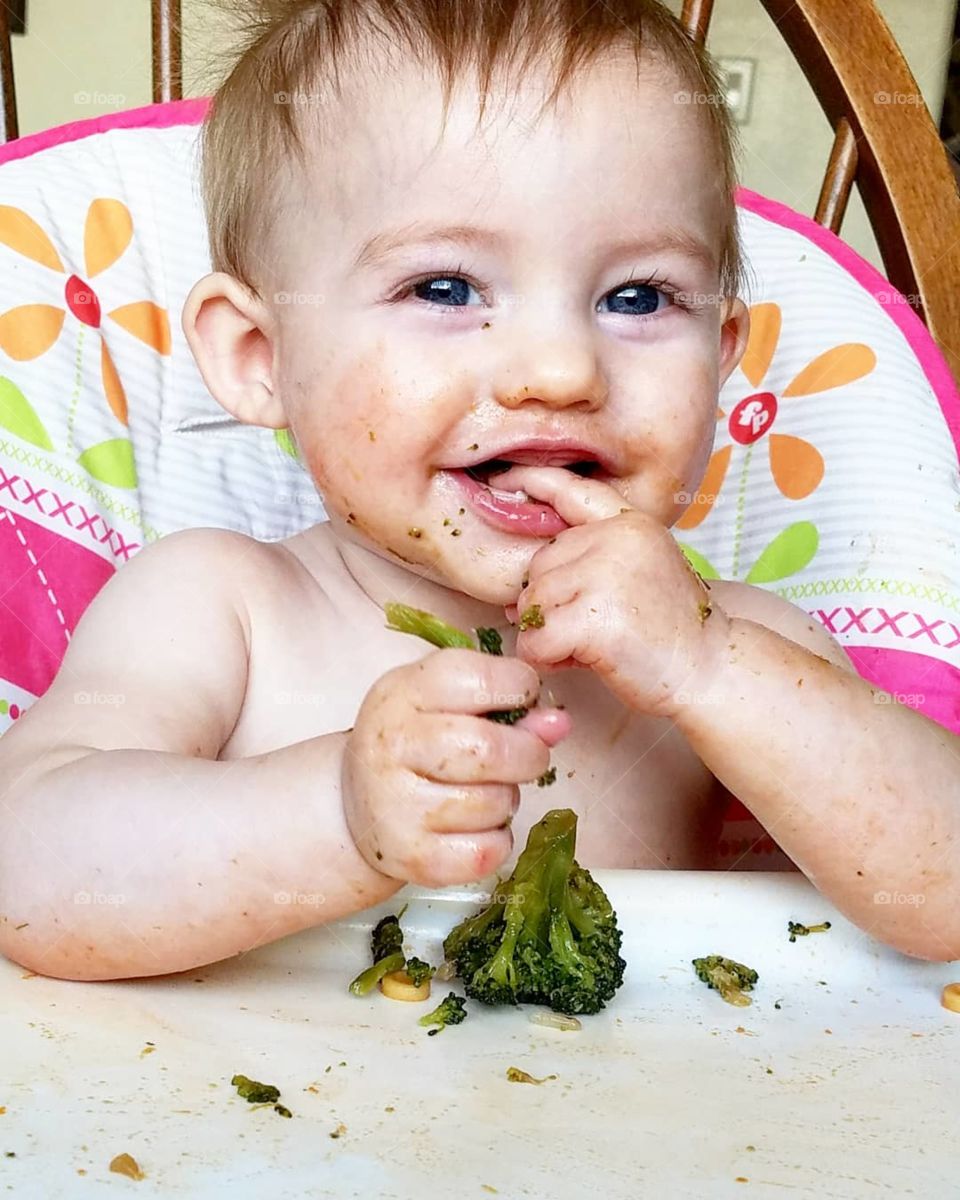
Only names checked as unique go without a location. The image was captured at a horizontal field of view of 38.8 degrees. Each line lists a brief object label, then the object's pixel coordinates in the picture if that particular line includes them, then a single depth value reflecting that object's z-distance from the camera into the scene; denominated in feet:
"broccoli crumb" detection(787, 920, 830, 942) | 2.39
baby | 2.08
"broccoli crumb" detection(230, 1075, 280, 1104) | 1.66
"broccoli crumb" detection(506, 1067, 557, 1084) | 1.78
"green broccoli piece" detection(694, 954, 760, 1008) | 2.19
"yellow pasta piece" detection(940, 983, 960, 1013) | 2.23
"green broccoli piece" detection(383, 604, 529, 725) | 2.09
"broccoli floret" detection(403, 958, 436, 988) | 2.07
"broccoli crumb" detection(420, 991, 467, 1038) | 1.97
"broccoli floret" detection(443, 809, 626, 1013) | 2.06
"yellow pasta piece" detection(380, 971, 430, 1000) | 2.06
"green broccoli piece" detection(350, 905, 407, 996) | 2.08
